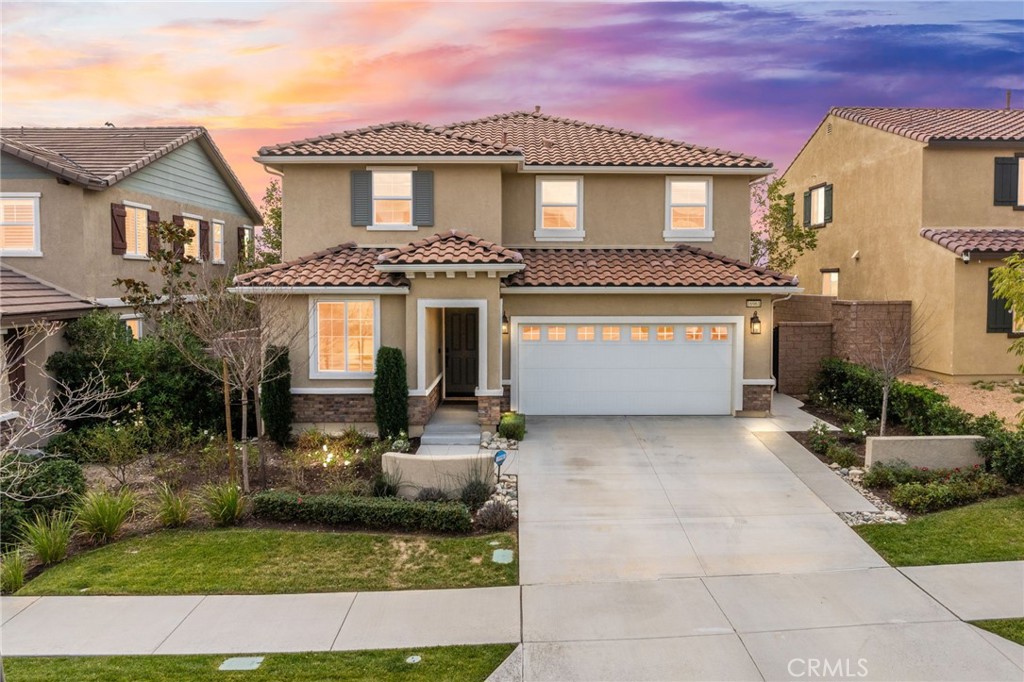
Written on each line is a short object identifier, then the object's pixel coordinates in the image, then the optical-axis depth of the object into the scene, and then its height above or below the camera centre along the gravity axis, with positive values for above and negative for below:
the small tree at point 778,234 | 24.44 +2.77
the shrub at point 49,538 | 8.25 -2.91
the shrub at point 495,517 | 9.09 -2.88
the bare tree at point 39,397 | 12.62 -1.83
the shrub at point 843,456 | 11.68 -2.63
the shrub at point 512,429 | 13.36 -2.44
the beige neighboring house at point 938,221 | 16.81 +2.53
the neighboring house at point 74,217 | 14.26 +2.23
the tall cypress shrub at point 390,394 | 13.31 -1.73
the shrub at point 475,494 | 9.82 -2.78
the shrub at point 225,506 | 9.26 -2.77
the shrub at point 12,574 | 7.59 -3.06
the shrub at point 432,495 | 9.88 -2.79
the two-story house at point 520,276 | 14.04 +0.70
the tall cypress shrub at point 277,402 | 13.41 -1.90
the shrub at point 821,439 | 12.38 -2.47
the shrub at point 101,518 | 8.82 -2.80
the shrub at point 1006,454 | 10.28 -2.28
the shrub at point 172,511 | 9.21 -2.84
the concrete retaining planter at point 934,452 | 10.79 -2.33
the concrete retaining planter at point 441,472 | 10.12 -2.49
